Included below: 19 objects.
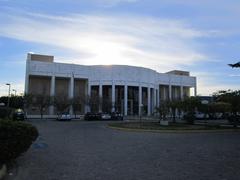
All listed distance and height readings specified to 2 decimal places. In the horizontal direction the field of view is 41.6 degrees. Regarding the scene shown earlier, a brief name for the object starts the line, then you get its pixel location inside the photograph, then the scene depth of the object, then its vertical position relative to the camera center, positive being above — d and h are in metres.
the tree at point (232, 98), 30.06 +1.85
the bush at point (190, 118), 37.78 -0.13
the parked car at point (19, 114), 44.43 +0.16
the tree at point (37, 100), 58.31 +2.88
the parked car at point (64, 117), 52.63 -0.18
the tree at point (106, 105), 67.06 +2.39
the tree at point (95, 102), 65.56 +2.95
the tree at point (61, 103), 61.48 +2.58
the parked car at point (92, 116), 54.16 +0.02
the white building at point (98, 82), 76.69 +8.83
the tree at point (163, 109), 40.88 +1.02
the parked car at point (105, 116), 55.84 +0.05
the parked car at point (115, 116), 56.75 +0.07
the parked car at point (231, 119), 39.69 -0.23
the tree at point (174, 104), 37.90 +1.51
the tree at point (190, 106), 35.26 +1.24
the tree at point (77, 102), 64.44 +2.94
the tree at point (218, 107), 34.36 +1.16
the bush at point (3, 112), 26.35 +0.31
